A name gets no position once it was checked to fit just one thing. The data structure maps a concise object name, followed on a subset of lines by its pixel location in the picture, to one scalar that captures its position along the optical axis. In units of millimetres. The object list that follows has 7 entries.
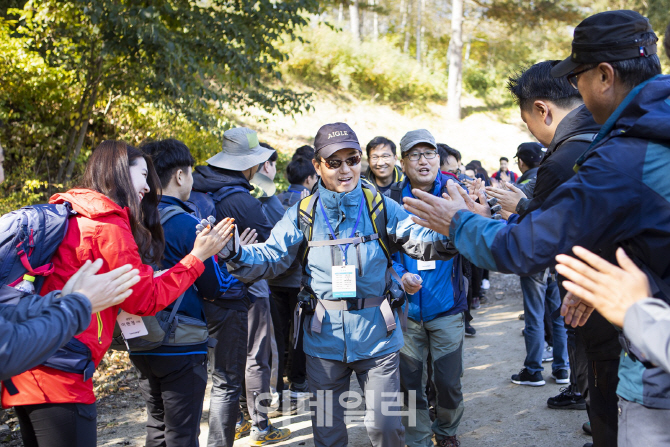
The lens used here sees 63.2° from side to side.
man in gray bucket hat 3965
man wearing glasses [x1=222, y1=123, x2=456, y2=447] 3215
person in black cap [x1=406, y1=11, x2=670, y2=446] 1836
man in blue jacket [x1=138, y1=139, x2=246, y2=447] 3168
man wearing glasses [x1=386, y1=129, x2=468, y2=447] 4133
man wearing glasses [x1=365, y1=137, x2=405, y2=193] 5828
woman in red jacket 2396
